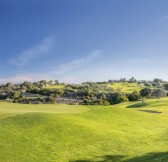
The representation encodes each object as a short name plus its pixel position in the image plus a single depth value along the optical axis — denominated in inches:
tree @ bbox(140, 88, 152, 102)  2390.5
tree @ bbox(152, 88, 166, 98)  2552.2
